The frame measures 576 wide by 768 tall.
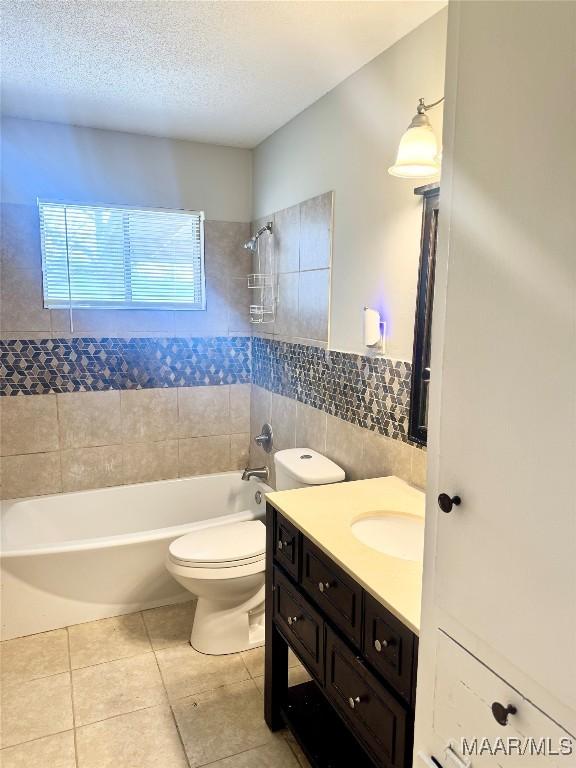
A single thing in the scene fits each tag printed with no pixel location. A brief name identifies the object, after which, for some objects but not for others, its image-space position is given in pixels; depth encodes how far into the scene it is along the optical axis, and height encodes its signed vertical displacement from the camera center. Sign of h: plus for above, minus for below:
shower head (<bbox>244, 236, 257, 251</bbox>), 3.09 +0.39
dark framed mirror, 1.79 -0.02
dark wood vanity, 1.21 -0.95
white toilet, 2.28 -1.14
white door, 0.71 -0.05
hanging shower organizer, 3.06 +0.19
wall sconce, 1.61 +0.51
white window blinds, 2.98 +0.31
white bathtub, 2.51 -1.27
